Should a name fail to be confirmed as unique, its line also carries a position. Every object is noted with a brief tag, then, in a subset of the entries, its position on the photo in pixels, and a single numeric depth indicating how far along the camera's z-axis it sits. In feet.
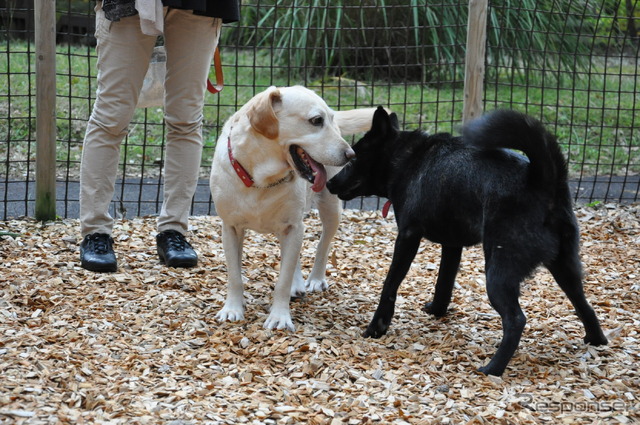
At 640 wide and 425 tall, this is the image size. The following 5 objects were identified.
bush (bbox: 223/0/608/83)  29.04
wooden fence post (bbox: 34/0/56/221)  15.81
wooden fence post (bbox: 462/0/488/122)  18.35
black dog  9.78
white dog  10.92
